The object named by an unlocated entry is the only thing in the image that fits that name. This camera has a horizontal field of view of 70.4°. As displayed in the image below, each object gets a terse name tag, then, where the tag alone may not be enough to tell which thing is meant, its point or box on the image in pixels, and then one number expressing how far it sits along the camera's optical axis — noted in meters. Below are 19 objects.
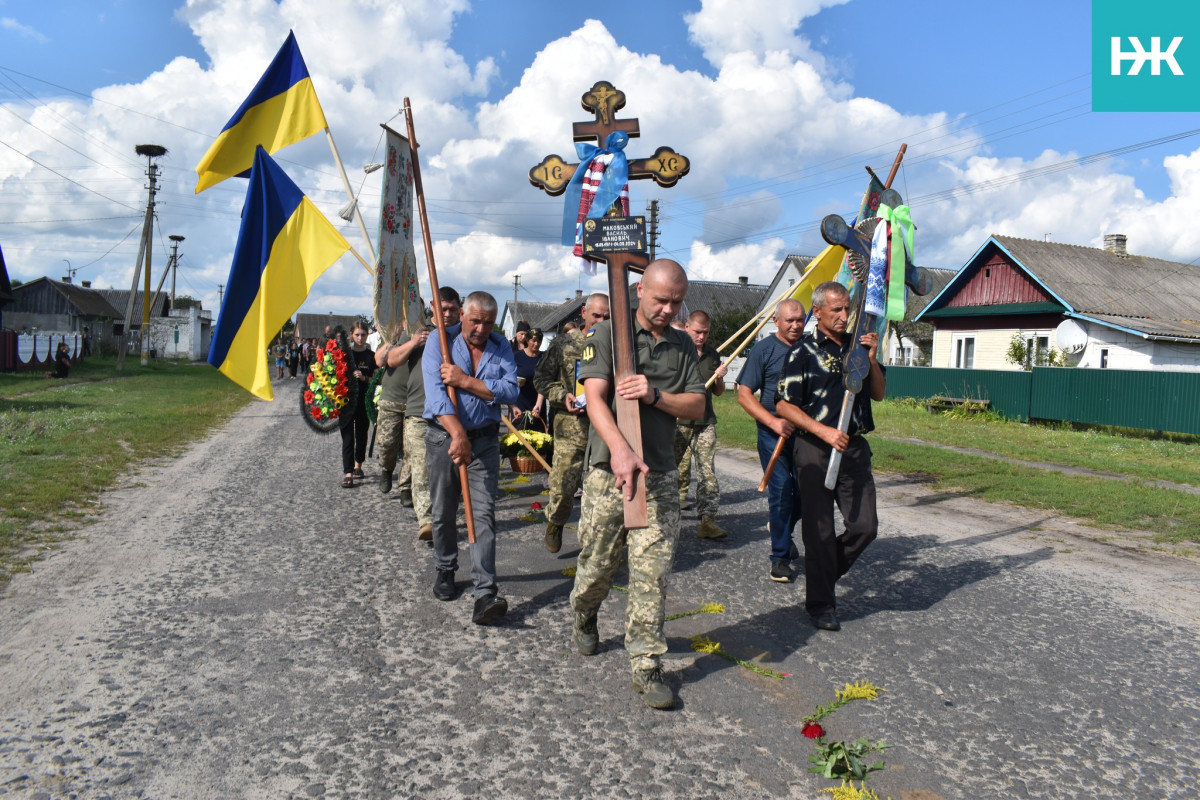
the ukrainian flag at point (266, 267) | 6.36
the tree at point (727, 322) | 39.57
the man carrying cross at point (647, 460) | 3.84
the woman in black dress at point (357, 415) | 9.25
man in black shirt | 4.93
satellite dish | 24.91
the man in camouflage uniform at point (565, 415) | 6.72
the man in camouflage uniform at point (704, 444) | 7.17
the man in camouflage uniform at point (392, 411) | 8.14
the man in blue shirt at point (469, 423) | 5.08
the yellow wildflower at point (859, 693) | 3.90
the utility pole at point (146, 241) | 41.28
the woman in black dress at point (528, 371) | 9.83
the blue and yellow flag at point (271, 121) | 7.19
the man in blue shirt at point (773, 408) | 5.85
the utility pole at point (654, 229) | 31.94
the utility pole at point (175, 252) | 68.68
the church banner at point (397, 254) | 6.16
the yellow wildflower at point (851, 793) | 3.00
